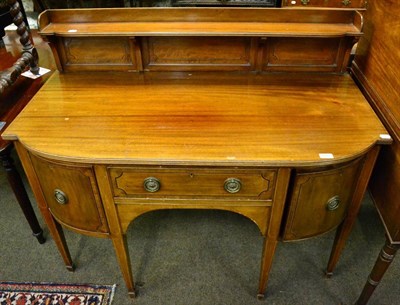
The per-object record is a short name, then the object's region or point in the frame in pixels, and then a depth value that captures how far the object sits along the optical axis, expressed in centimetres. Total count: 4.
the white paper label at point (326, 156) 93
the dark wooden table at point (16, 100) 134
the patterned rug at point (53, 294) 138
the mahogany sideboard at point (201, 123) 98
